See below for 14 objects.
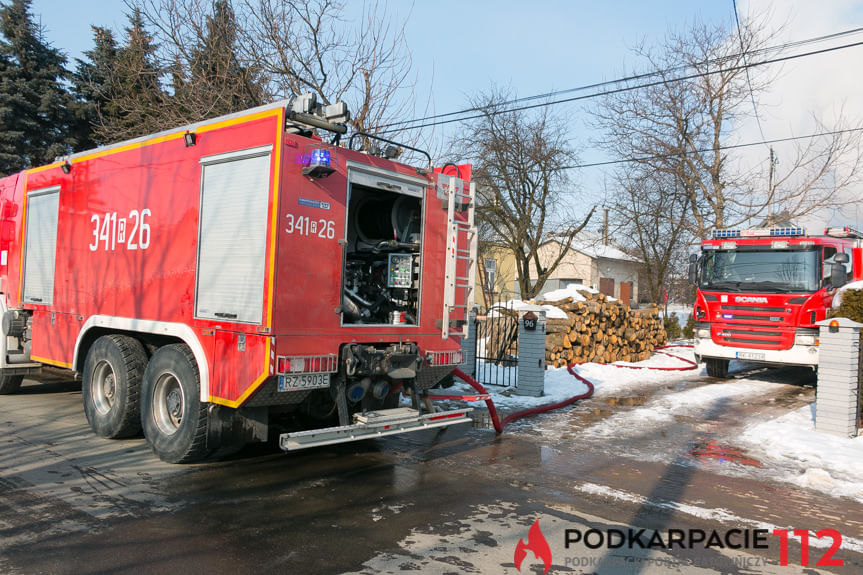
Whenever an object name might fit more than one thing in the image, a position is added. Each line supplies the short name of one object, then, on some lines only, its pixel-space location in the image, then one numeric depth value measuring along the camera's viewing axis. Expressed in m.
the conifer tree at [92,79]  21.86
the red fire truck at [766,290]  12.46
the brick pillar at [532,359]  10.99
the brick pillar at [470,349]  12.04
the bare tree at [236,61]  13.10
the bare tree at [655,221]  26.33
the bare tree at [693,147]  23.34
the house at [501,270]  30.99
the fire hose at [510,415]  8.02
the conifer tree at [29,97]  25.03
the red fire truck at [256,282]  5.68
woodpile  14.34
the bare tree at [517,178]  27.39
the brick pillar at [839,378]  8.43
